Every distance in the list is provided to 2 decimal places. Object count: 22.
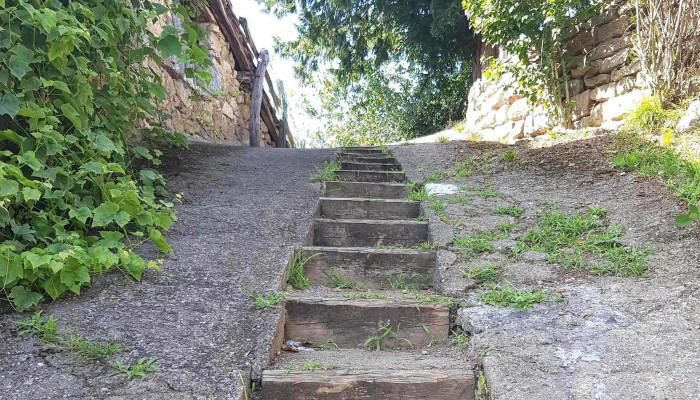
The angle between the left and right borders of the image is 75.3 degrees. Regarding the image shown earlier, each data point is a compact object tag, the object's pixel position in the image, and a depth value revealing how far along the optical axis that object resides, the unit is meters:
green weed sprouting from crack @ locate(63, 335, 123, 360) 1.30
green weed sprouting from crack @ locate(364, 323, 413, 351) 1.70
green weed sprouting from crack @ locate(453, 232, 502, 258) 2.21
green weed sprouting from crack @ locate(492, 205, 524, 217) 2.65
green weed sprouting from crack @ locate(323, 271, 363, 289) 2.09
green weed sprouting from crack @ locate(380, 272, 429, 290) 2.12
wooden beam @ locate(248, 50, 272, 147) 6.70
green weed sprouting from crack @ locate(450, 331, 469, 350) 1.58
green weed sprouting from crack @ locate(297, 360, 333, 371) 1.39
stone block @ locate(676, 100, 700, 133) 2.95
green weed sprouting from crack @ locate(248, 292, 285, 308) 1.66
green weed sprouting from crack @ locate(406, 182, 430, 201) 3.00
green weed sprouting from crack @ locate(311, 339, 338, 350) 1.69
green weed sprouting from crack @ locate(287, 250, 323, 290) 2.03
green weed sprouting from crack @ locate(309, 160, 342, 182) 3.49
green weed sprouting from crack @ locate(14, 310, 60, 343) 1.34
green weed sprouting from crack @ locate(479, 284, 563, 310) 1.68
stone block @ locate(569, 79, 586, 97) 4.54
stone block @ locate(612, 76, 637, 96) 3.89
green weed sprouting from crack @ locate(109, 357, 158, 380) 1.24
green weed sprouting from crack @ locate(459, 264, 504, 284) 1.92
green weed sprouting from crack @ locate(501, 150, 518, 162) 3.83
